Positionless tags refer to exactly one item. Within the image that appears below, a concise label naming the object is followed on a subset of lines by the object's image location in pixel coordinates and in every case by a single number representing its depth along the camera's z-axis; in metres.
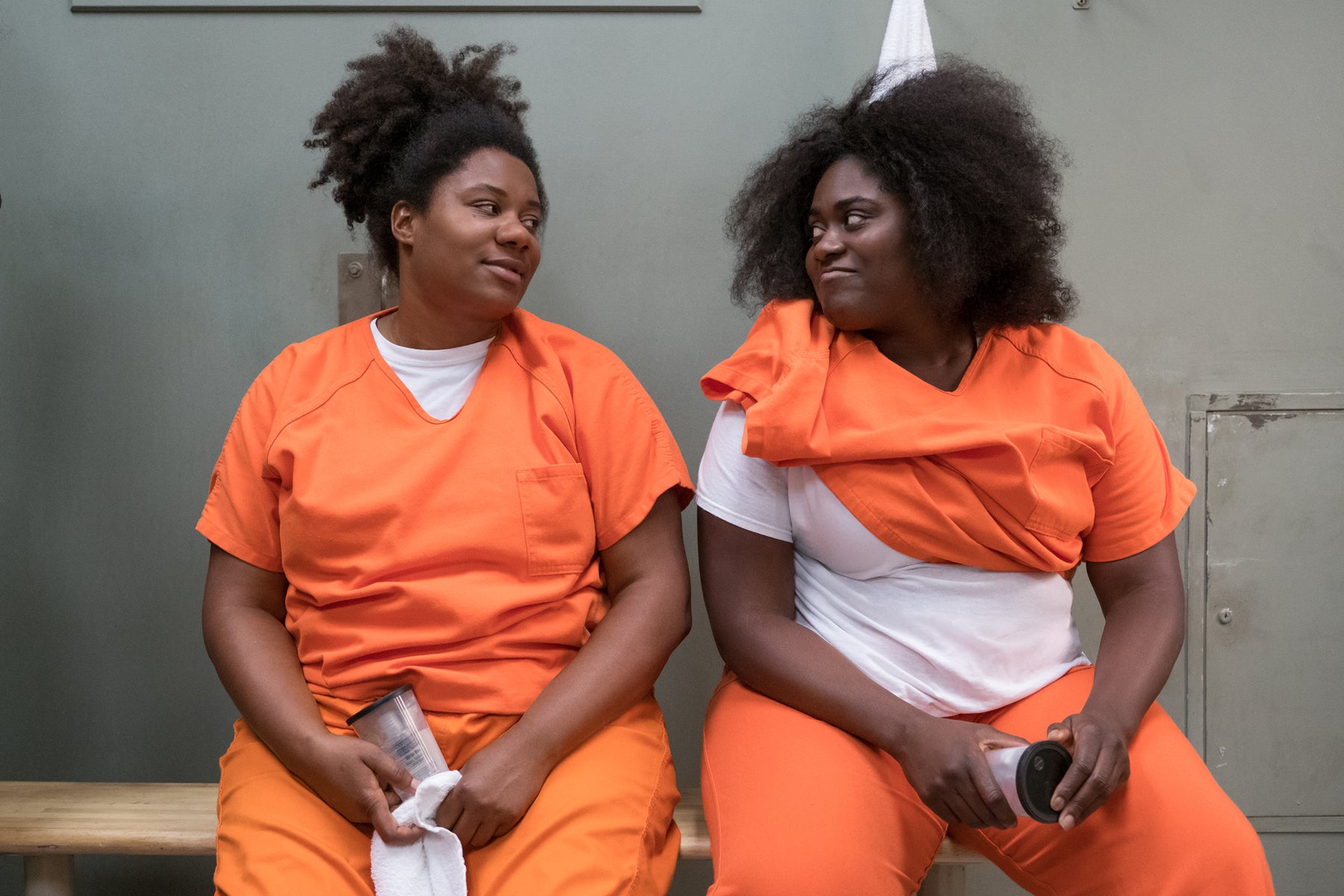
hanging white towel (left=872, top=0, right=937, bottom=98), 1.94
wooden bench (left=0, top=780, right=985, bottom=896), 1.63
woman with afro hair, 1.34
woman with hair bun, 1.38
